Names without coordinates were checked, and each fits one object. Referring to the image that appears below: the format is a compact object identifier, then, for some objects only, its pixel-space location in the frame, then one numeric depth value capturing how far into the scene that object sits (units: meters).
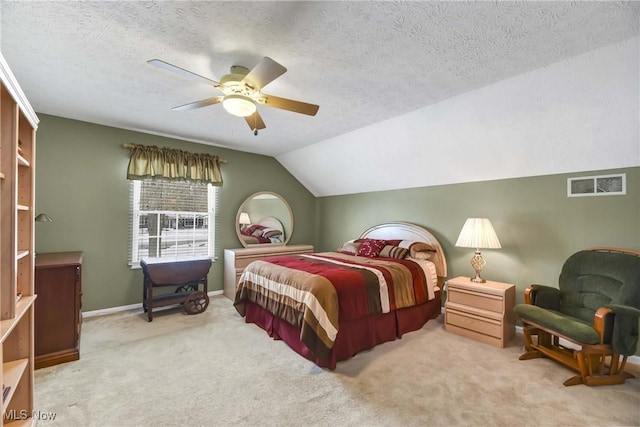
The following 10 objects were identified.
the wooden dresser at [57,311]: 2.41
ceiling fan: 1.83
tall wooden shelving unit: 1.45
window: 3.99
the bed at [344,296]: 2.48
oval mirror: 5.01
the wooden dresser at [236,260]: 4.45
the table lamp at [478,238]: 3.11
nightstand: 2.87
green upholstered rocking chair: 2.12
